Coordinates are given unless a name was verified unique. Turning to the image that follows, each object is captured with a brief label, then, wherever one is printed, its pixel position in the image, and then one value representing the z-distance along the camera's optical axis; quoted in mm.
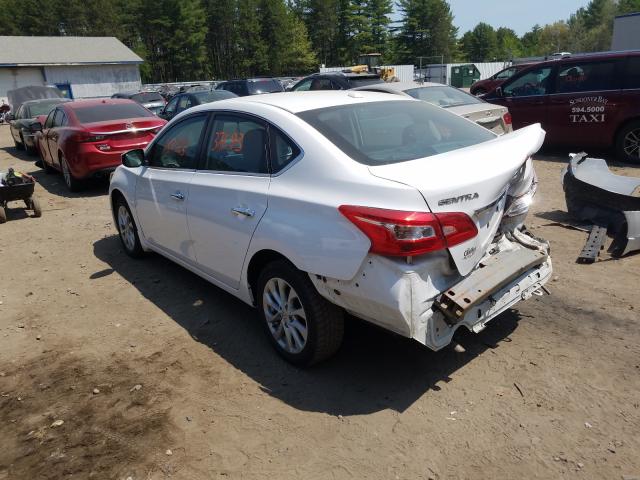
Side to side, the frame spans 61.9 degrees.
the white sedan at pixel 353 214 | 2893
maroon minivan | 9281
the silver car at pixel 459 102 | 9039
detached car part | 5211
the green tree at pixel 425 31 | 86375
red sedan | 9320
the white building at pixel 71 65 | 47312
